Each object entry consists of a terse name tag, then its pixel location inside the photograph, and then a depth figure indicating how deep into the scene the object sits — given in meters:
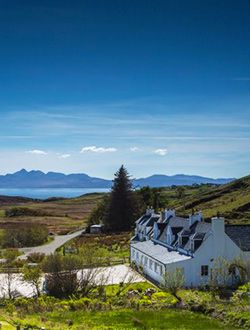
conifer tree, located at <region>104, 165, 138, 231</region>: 84.29
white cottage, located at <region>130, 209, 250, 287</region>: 38.99
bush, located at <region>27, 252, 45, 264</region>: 51.97
